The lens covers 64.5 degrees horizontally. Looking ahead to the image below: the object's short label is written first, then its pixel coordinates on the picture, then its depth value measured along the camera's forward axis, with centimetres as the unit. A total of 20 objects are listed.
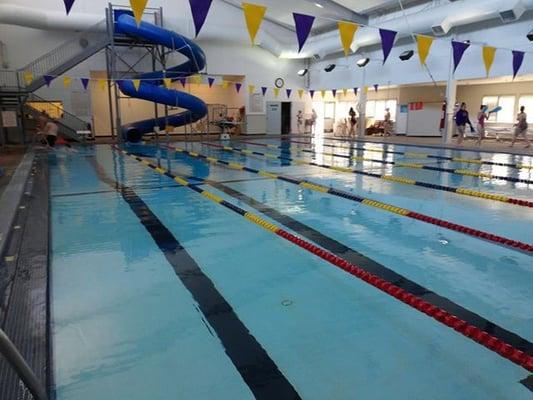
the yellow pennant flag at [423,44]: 764
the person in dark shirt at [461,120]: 1347
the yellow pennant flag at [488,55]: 921
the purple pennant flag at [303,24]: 654
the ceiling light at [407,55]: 1384
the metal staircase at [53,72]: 1365
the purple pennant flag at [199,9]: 554
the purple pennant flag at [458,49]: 926
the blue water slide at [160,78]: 1305
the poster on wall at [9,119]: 1307
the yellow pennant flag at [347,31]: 664
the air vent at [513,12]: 1012
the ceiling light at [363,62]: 1607
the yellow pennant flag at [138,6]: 527
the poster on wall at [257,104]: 2025
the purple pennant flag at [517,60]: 1038
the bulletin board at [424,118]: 1792
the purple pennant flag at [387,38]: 755
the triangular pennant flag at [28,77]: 1359
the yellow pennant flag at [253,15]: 586
